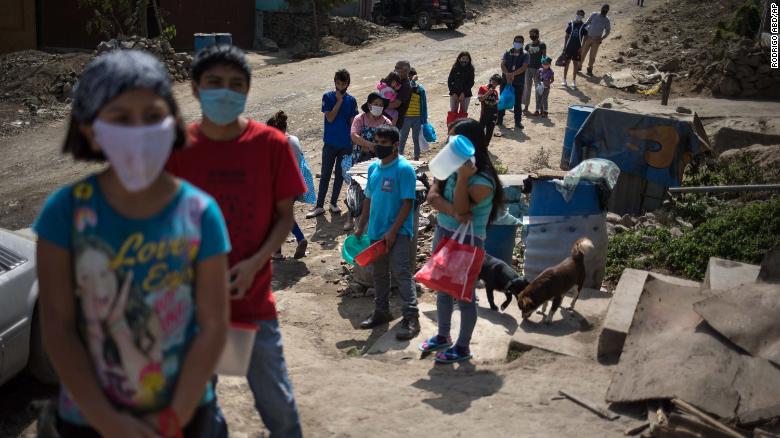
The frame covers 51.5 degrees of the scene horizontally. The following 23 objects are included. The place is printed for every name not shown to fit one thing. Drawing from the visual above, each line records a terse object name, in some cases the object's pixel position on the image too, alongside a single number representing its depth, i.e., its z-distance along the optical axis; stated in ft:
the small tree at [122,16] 64.39
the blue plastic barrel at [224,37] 64.28
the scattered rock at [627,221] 32.42
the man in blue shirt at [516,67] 50.49
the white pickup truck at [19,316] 16.75
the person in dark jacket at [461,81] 45.37
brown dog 20.49
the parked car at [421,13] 87.30
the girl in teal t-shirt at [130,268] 7.35
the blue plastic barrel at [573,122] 38.58
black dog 22.76
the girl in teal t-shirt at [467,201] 17.79
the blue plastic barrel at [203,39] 63.82
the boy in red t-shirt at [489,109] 42.52
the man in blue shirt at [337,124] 33.71
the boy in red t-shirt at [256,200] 10.64
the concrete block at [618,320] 18.08
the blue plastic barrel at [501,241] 25.50
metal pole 22.44
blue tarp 33.47
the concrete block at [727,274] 19.54
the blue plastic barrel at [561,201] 24.20
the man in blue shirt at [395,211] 21.62
